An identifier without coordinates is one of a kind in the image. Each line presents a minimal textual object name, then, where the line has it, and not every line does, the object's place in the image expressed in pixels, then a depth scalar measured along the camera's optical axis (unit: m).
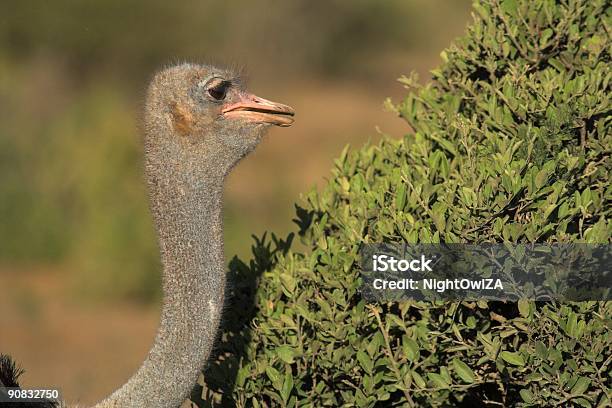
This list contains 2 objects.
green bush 7.29
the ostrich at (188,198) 7.48
